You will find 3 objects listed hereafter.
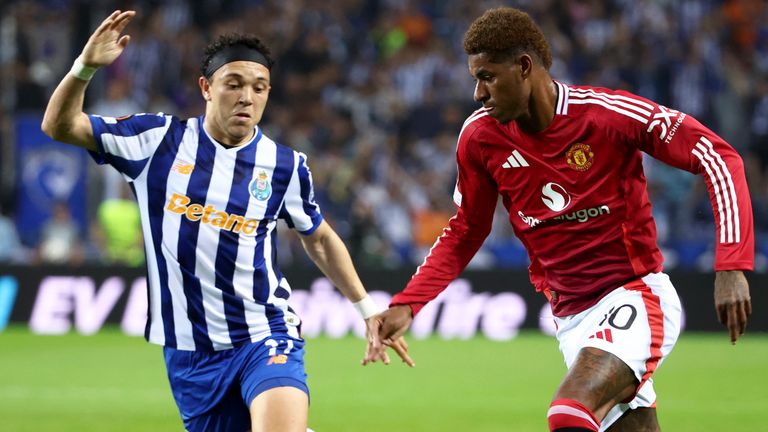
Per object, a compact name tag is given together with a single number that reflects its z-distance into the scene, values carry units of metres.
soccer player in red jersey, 9.97
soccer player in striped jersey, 10.87
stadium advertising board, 28.44
